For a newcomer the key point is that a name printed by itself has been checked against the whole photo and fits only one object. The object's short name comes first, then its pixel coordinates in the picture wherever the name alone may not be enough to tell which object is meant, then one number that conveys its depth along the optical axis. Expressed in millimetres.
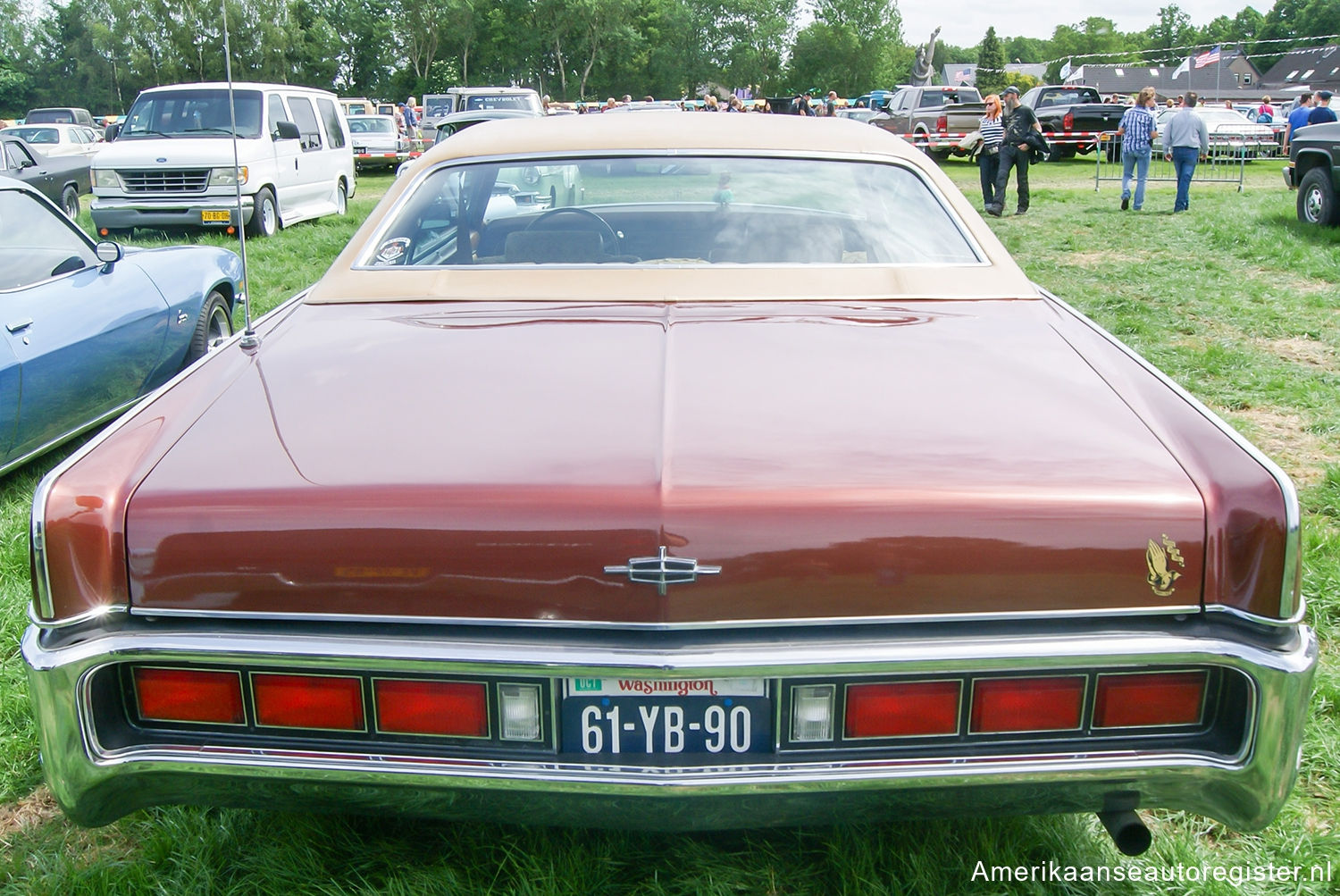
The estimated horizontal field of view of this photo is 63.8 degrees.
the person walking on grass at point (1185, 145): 13023
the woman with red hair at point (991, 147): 13117
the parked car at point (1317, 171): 10320
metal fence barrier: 17781
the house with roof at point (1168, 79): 71688
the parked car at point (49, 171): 13961
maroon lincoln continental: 1556
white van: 10961
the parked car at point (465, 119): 16172
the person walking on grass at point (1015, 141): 12789
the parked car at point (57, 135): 21016
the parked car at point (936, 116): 22906
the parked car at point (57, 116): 30750
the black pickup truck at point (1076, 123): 21703
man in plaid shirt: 12938
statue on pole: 39431
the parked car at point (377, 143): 22984
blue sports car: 4020
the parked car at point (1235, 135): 22016
